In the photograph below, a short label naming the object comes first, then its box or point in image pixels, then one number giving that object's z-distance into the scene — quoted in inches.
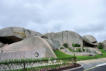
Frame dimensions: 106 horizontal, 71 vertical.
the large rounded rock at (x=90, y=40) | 2571.1
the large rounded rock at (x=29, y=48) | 979.9
